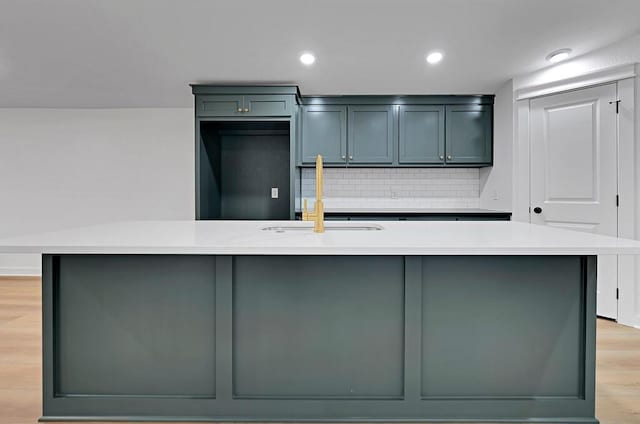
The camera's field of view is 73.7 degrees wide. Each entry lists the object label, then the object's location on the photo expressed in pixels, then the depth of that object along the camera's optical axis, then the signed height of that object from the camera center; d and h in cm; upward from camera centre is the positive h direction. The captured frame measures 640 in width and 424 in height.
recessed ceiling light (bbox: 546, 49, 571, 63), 365 +136
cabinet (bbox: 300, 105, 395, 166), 469 +86
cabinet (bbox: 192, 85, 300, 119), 428 +110
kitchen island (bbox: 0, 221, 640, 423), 182 -54
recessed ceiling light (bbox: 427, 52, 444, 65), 379 +138
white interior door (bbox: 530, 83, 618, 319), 359 +40
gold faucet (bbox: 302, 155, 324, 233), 213 +1
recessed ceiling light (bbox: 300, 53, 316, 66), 379 +137
